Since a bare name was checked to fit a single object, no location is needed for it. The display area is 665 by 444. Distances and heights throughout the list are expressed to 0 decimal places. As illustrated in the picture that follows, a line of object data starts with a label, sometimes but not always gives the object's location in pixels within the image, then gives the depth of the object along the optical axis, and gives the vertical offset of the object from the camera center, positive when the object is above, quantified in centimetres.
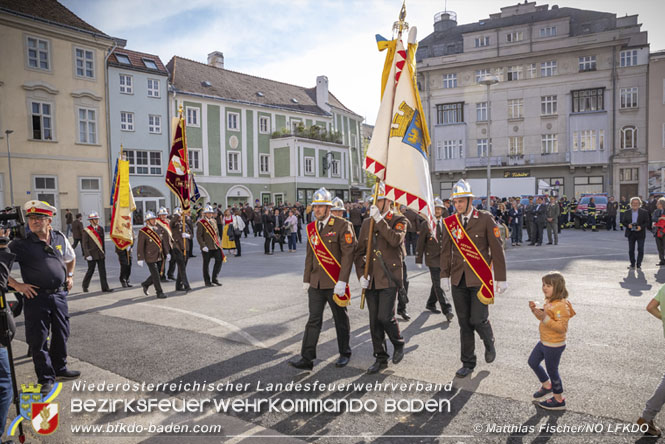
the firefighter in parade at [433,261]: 789 -101
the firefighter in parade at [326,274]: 560 -84
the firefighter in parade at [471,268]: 532 -76
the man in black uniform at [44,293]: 528 -96
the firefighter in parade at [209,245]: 1155 -96
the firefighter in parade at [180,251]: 1109 -105
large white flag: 605 +80
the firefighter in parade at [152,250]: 1050 -97
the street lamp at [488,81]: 2164 +558
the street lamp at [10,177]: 2740 +186
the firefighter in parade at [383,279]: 558 -90
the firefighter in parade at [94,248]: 1123 -97
